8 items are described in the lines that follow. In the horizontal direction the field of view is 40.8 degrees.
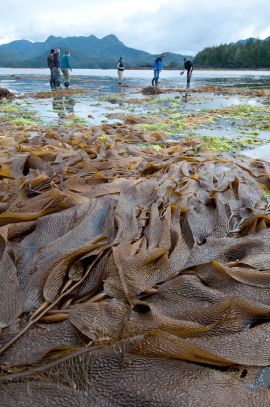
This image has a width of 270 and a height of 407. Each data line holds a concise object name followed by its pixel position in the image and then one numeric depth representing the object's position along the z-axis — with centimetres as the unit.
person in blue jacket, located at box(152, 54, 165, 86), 1608
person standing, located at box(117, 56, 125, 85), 1754
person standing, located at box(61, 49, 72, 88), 1418
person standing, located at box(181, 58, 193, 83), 1817
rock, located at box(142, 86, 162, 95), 1464
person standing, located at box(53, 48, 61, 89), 1391
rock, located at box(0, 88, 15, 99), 1196
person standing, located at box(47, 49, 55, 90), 1411
